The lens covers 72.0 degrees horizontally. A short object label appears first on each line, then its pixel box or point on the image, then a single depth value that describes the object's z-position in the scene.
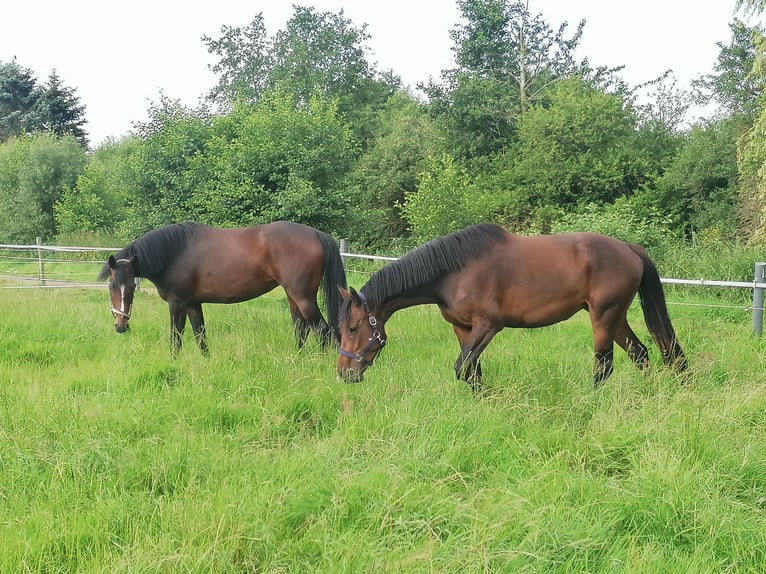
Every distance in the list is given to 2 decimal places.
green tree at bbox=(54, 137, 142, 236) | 20.00
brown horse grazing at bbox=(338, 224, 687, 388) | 4.11
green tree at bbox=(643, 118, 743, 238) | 16.22
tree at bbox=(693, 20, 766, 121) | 17.27
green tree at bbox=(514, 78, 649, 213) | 17.16
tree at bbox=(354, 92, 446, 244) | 21.16
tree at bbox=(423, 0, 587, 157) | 20.36
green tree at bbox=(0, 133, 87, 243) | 21.44
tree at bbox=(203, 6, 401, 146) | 32.34
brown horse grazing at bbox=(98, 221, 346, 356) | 5.63
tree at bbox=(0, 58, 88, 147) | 33.50
